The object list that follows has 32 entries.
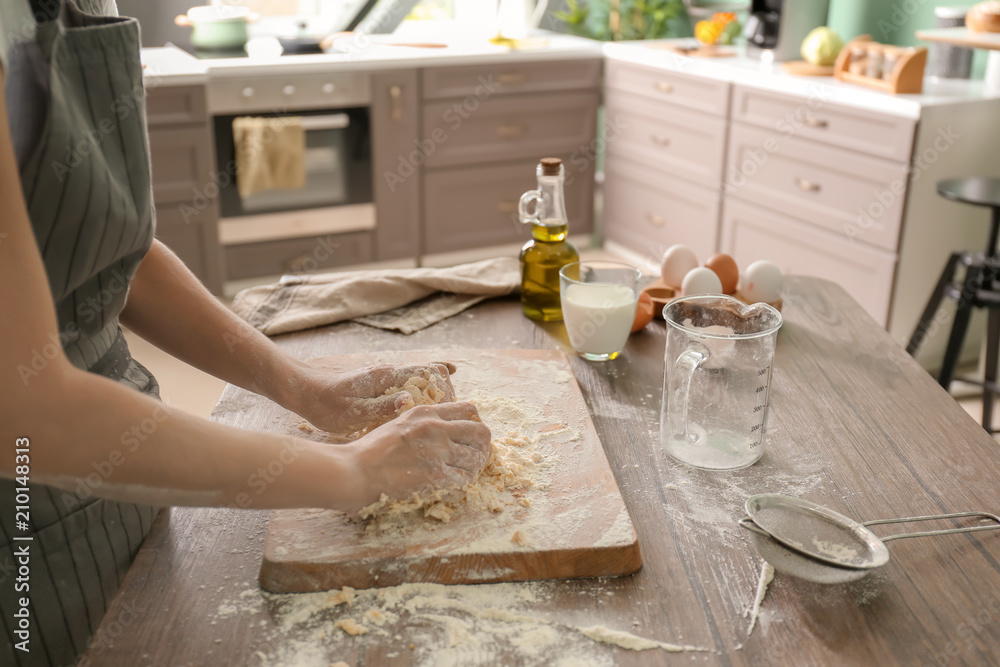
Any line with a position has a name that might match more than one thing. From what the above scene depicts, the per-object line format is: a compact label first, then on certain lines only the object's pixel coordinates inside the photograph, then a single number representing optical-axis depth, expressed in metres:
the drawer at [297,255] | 3.32
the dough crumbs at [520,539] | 0.74
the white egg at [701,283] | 1.25
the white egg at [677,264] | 1.34
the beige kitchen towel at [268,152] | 3.15
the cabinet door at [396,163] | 3.33
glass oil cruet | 1.26
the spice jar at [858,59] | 2.73
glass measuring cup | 0.90
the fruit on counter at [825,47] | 2.94
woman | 0.62
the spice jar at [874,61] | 2.66
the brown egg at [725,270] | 1.34
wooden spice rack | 2.53
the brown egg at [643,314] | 1.24
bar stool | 2.19
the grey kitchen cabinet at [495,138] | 3.46
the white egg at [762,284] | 1.29
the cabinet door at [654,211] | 3.37
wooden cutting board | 0.73
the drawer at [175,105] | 2.93
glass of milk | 1.14
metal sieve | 0.71
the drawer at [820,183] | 2.58
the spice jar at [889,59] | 2.59
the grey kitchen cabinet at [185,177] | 2.97
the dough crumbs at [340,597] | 0.71
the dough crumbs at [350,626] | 0.67
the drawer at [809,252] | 2.66
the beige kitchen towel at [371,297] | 1.28
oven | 3.12
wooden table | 0.66
